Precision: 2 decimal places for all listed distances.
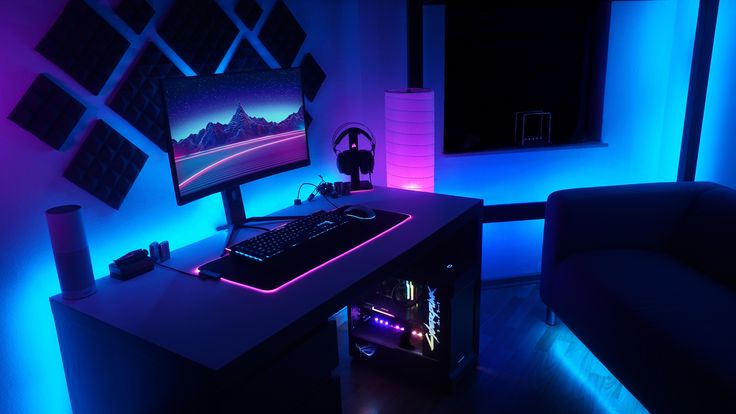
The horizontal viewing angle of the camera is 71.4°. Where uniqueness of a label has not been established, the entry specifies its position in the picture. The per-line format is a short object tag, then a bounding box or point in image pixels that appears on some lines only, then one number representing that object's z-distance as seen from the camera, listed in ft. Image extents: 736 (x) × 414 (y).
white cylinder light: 7.93
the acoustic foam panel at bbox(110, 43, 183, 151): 5.59
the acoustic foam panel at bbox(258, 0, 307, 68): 7.17
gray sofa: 5.17
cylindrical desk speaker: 4.40
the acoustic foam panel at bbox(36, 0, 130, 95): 4.99
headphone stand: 7.63
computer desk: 3.69
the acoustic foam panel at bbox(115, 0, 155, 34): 5.46
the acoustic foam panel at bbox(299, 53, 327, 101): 7.86
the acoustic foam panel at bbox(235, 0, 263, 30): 6.73
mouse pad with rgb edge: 4.75
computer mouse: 6.27
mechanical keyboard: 5.13
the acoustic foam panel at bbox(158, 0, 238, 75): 5.99
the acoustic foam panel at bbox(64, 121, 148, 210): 5.30
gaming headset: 7.58
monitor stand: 6.11
